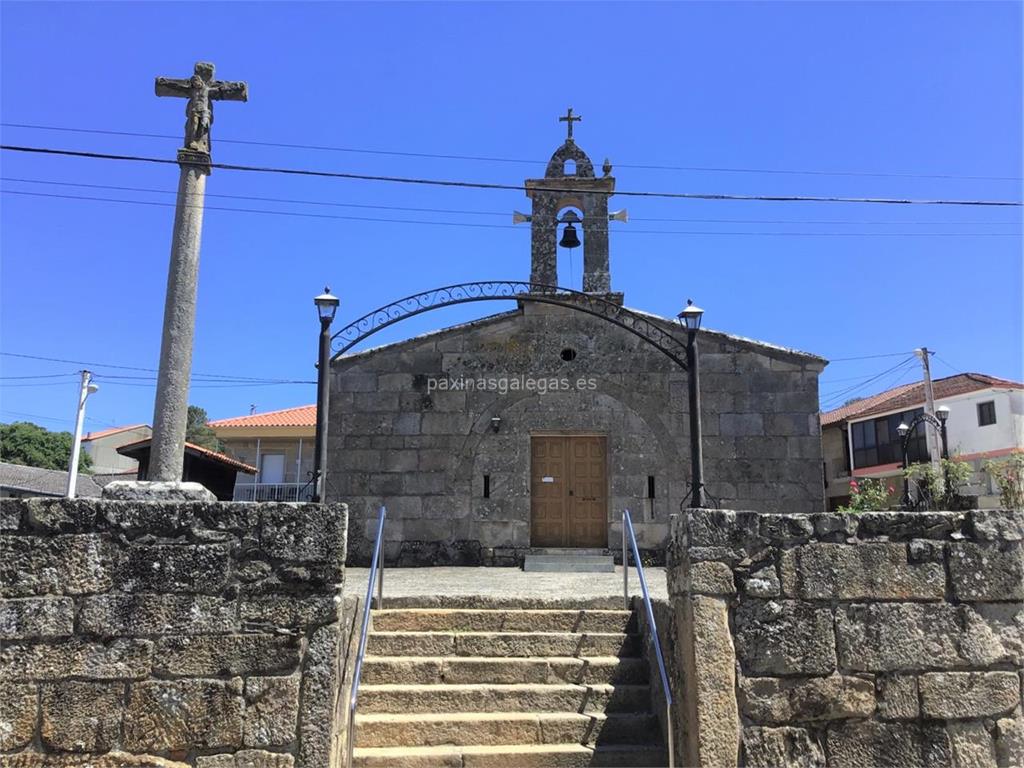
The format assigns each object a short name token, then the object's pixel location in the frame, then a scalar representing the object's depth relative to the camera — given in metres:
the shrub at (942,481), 11.02
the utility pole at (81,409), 21.32
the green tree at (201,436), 42.50
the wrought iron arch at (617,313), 11.96
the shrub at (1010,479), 8.83
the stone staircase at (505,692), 4.85
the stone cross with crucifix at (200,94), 7.43
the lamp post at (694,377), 8.98
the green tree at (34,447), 38.78
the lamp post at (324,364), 8.35
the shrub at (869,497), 10.46
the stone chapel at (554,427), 11.69
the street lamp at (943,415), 16.69
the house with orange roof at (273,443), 23.98
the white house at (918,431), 27.27
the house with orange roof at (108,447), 43.50
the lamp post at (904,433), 17.71
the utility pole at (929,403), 21.96
